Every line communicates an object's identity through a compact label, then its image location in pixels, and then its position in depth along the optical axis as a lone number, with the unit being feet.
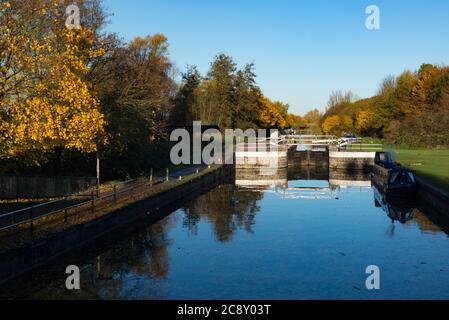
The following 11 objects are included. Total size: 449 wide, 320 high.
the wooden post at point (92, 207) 66.80
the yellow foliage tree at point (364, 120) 333.05
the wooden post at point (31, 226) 51.84
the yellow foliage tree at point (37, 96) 66.08
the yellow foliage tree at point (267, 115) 346.13
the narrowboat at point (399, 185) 107.86
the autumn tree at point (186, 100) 255.50
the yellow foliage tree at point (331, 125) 432.66
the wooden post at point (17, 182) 81.01
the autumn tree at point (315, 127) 511.81
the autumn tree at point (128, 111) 104.53
